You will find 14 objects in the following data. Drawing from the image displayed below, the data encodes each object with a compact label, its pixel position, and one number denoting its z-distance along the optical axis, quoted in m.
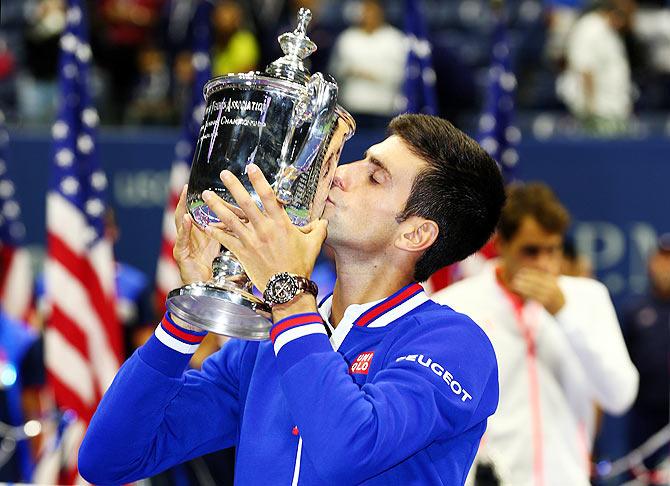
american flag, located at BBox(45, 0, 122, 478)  12.94
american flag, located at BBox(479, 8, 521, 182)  14.77
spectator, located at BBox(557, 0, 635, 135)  18.81
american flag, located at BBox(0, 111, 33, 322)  14.91
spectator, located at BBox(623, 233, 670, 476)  15.75
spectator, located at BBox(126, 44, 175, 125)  19.48
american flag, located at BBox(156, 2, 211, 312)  14.48
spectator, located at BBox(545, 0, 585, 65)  20.80
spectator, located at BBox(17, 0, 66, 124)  20.02
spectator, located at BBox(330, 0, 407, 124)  18.44
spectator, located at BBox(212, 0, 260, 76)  19.09
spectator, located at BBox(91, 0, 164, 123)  20.66
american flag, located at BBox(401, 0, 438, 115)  14.04
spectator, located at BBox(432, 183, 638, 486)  8.95
